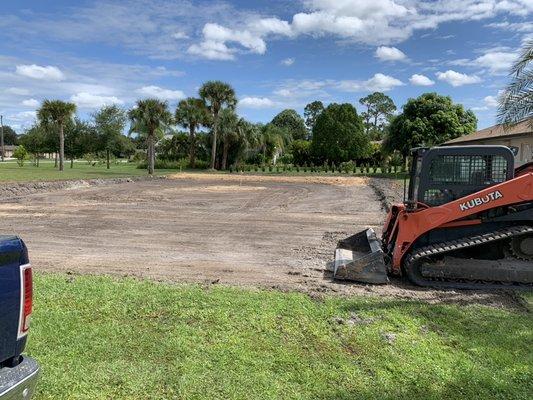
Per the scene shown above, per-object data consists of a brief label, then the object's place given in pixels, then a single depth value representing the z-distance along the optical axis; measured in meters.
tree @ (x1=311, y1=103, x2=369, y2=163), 66.06
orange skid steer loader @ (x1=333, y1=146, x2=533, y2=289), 7.31
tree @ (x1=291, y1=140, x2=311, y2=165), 70.78
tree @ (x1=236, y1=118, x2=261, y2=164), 59.97
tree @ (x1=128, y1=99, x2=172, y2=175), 47.66
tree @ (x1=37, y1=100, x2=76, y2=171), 45.62
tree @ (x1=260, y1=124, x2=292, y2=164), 64.75
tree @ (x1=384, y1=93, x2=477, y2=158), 47.91
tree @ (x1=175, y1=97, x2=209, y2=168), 56.81
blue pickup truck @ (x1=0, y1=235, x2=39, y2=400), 2.56
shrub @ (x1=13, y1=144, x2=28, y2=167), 53.42
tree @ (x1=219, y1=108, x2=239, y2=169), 58.19
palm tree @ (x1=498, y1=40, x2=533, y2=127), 10.12
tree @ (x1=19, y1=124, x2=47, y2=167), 60.30
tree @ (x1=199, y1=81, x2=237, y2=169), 55.22
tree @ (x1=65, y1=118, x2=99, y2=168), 61.25
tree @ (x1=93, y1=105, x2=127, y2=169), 62.94
